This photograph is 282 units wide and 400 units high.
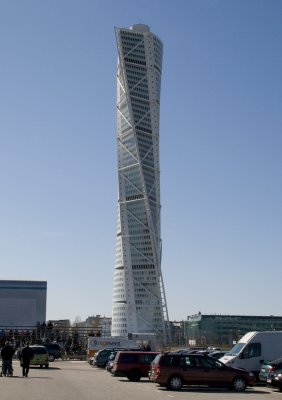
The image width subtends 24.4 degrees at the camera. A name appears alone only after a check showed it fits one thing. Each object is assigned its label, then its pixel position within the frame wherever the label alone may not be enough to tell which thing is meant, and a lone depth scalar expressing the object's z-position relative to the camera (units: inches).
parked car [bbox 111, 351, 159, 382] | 1337.4
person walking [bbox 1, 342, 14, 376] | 1310.3
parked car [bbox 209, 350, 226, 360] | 1645.2
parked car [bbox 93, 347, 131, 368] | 1929.1
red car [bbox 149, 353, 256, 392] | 1077.8
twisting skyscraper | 5477.4
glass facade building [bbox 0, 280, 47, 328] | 7411.4
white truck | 2484.0
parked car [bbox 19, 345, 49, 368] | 1831.9
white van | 1288.1
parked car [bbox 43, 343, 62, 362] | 2573.8
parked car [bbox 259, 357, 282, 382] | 1088.2
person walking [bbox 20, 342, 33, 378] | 1339.8
